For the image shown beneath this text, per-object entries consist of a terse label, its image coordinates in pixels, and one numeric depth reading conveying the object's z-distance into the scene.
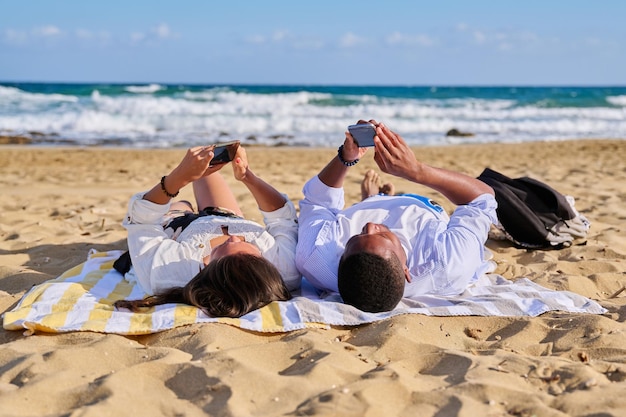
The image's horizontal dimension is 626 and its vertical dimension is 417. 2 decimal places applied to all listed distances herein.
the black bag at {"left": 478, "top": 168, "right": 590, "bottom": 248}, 4.97
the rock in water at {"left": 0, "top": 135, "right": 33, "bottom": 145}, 15.12
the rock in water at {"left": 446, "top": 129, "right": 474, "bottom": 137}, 19.31
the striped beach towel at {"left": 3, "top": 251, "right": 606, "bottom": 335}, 3.35
